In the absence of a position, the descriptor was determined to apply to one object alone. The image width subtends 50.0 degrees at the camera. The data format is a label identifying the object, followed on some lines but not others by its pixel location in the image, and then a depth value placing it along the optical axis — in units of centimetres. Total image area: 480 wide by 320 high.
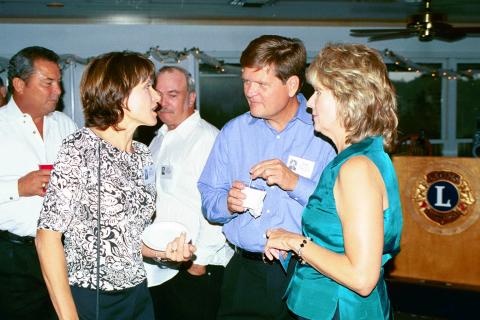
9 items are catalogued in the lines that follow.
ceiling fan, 586
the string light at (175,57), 845
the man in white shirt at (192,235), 307
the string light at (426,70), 899
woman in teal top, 152
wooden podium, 397
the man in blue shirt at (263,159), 244
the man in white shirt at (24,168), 278
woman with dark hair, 164
